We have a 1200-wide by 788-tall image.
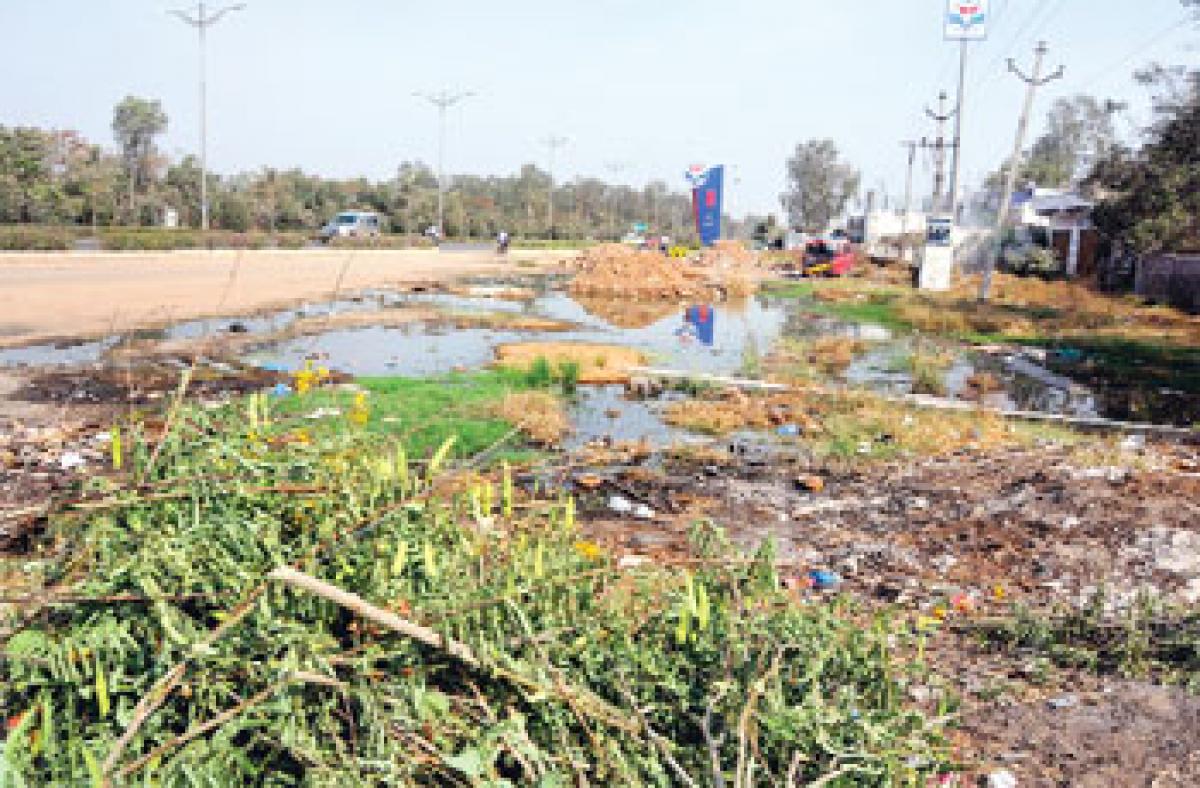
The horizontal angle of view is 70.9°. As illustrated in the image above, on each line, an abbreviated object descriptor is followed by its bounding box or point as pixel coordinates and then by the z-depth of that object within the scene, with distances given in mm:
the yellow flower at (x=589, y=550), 2477
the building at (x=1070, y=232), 30766
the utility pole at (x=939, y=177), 31362
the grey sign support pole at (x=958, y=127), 26688
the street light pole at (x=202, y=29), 33000
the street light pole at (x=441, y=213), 52031
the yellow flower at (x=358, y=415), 2799
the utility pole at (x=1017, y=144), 23859
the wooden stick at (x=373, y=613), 1660
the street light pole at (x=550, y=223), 67562
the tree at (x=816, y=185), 82188
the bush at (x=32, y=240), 24828
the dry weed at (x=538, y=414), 7098
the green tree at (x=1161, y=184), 14562
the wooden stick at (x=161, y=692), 1507
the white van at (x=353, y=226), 43906
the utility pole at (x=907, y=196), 42906
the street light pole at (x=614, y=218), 77125
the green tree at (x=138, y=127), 46938
